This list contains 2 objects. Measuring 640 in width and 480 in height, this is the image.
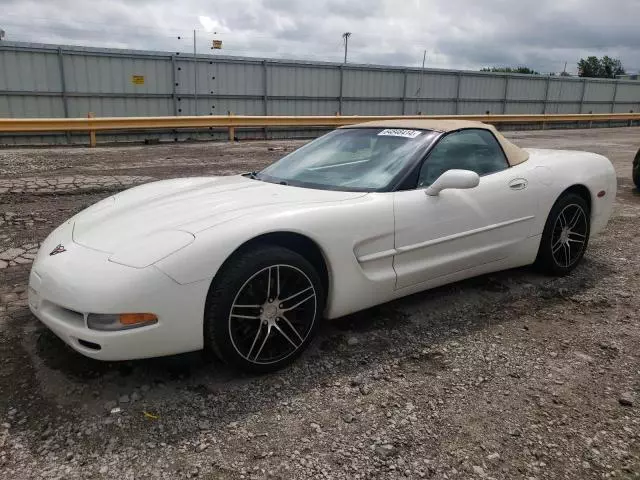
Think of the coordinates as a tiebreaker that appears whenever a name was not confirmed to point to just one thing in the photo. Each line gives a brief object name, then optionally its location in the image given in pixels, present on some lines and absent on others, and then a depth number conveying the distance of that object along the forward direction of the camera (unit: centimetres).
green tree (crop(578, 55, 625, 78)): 8394
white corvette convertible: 237
